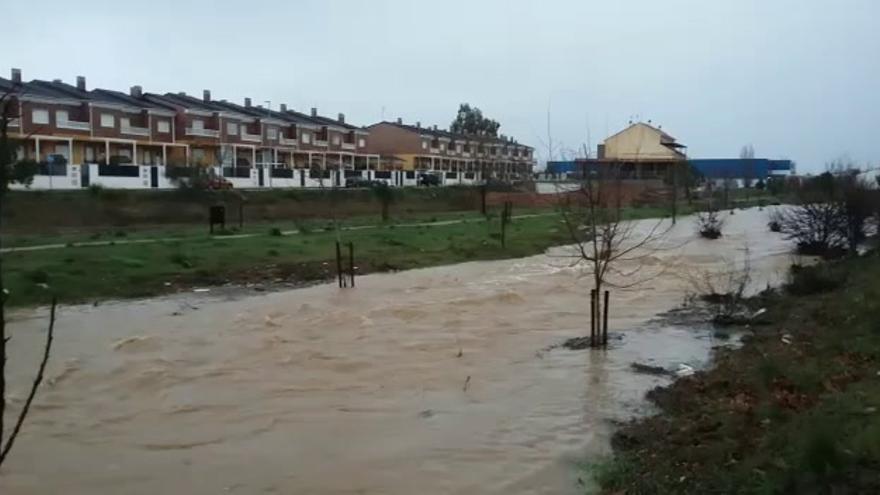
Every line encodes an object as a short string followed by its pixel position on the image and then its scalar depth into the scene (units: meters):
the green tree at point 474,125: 129.38
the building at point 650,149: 93.38
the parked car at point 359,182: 65.07
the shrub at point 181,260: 26.25
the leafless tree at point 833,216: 28.34
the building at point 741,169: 108.19
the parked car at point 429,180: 76.42
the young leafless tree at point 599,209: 14.73
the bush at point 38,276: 22.06
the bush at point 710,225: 44.59
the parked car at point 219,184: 50.87
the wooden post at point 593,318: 14.53
